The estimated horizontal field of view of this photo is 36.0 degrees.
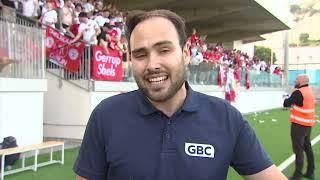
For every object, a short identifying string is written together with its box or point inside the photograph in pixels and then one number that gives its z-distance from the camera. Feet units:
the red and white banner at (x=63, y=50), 39.14
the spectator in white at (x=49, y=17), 38.64
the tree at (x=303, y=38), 388.59
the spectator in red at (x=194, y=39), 70.77
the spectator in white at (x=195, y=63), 65.44
